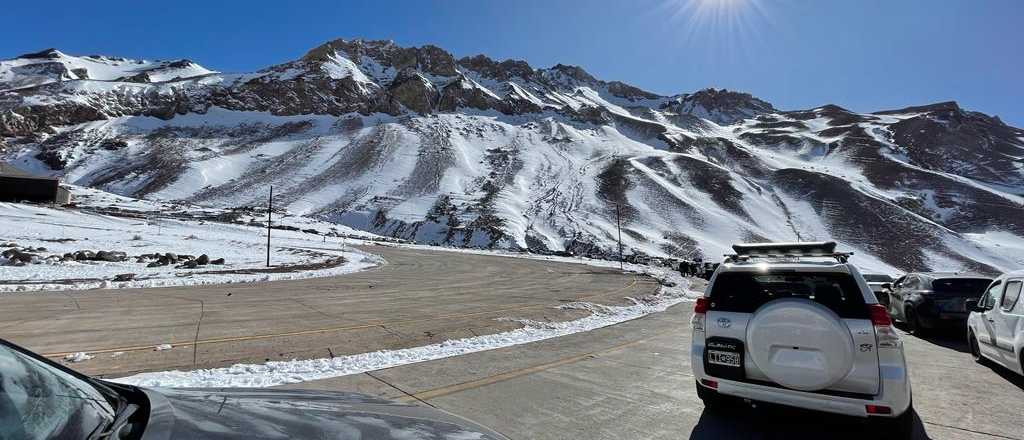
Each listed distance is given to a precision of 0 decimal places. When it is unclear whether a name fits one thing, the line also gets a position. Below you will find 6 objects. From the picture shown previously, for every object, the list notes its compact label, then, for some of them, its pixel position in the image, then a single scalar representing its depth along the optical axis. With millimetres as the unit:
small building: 59500
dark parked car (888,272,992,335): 10156
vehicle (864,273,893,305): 15298
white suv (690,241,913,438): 4188
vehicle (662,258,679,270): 42594
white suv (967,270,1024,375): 6250
